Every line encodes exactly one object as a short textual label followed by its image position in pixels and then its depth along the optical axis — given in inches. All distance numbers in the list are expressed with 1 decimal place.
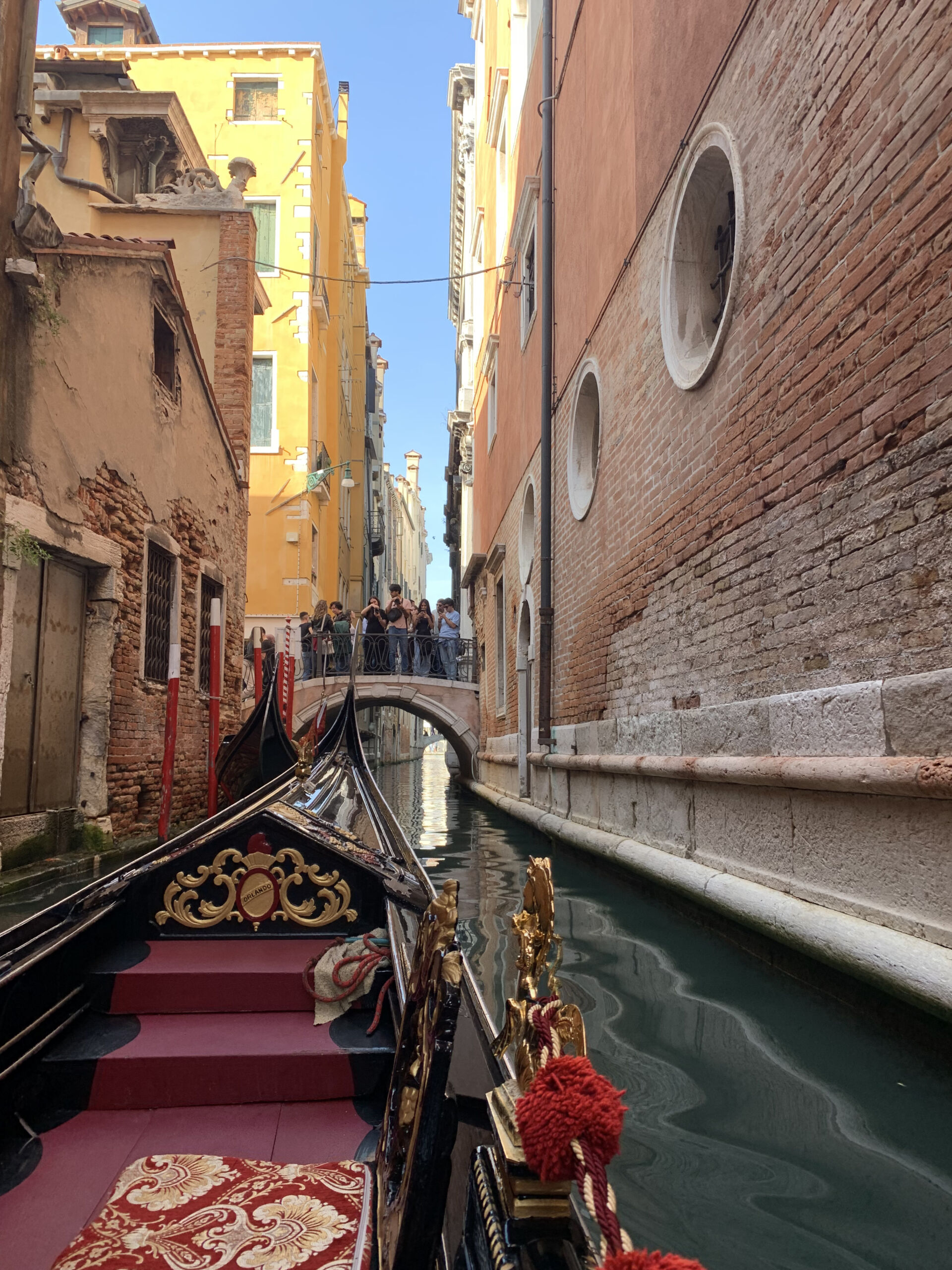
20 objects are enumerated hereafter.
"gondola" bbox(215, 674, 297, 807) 229.6
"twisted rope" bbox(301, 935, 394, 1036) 65.1
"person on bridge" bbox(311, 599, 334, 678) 456.1
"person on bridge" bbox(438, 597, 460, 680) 482.0
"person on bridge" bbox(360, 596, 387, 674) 478.9
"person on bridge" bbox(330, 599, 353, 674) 462.3
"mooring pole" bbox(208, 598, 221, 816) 246.1
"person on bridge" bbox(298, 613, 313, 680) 459.2
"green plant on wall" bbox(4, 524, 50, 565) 145.5
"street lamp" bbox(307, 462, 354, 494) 490.0
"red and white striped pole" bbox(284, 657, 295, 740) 335.6
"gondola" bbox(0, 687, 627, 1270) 35.0
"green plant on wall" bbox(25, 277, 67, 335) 155.8
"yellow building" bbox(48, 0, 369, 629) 496.4
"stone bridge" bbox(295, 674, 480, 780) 477.7
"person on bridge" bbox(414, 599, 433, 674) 486.0
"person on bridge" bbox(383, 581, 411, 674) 482.3
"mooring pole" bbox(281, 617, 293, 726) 323.2
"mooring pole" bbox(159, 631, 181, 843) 200.2
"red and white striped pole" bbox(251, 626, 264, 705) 367.2
